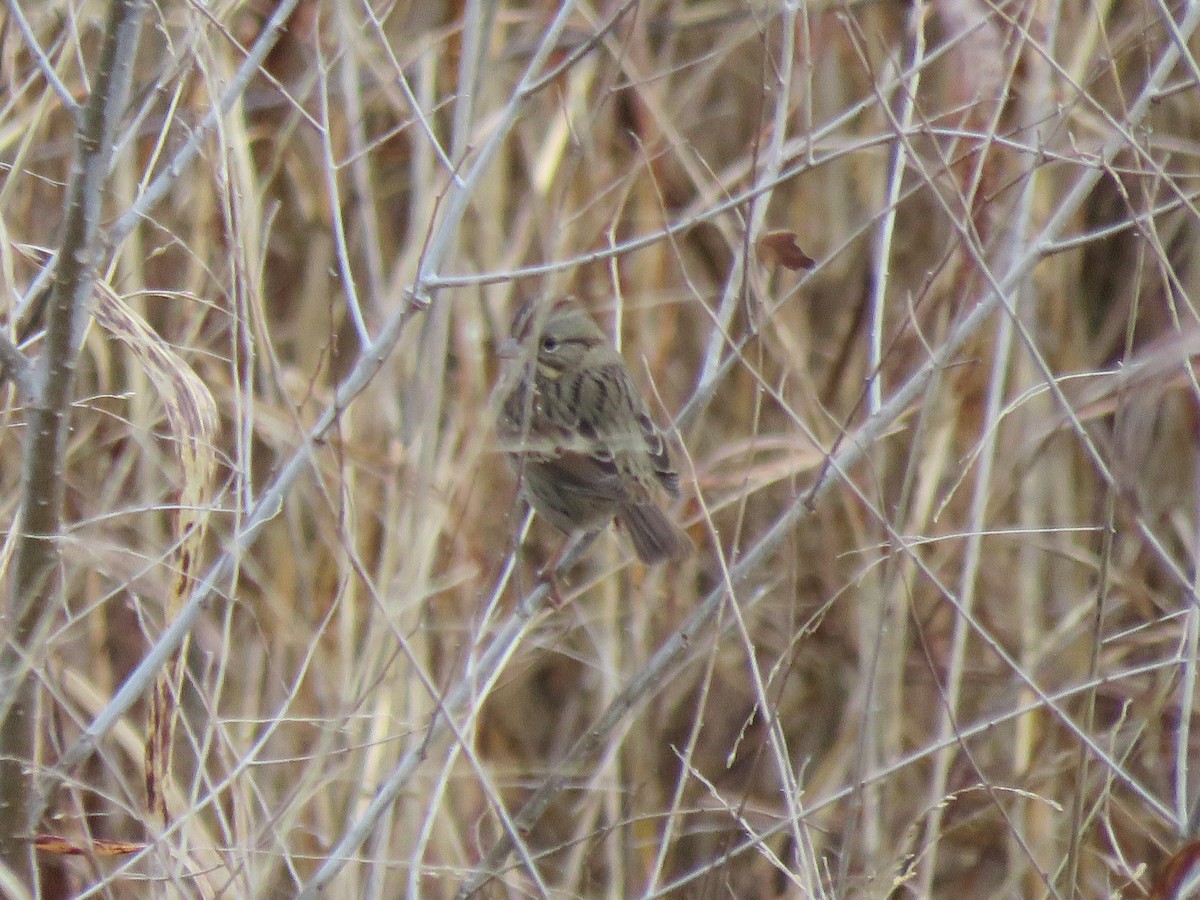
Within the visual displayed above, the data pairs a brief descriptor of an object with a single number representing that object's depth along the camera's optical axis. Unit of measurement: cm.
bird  695
